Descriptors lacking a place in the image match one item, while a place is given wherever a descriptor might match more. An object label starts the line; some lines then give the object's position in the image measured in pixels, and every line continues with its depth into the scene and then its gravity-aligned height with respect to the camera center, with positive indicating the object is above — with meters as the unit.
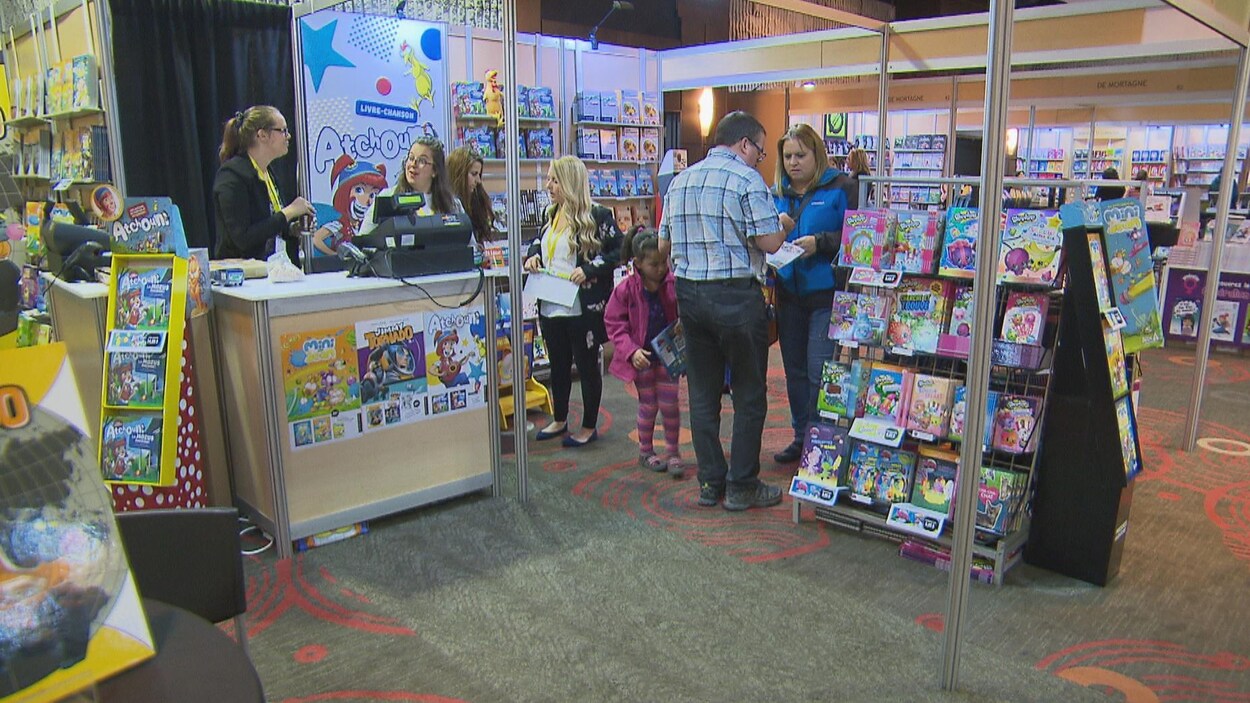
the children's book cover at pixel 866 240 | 3.23 -0.13
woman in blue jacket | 3.77 -0.13
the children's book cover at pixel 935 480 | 3.16 -1.01
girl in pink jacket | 3.98 -0.56
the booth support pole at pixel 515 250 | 3.42 -0.18
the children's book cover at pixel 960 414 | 3.05 -0.74
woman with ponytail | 3.64 +0.09
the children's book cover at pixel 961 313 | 3.07 -0.38
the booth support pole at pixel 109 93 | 3.49 +0.46
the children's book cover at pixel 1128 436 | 2.92 -0.79
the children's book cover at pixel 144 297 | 2.94 -0.30
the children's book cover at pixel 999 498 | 3.00 -1.02
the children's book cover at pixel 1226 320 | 6.93 -0.93
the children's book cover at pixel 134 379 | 2.92 -0.58
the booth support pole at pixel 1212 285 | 4.43 -0.42
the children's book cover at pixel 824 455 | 3.42 -0.99
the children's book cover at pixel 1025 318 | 2.93 -0.38
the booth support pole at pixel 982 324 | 2.11 -0.30
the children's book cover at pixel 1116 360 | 2.89 -0.52
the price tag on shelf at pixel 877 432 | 3.19 -0.84
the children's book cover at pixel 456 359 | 3.53 -0.63
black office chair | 1.60 -0.66
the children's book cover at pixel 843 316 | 3.33 -0.42
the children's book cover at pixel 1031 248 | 2.87 -0.14
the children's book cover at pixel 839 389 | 3.35 -0.71
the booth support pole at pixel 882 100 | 4.14 +0.51
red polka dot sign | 2.96 -0.94
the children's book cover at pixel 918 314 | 3.13 -0.40
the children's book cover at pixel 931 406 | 3.11 -0.72
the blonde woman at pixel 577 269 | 4.30 -0.31
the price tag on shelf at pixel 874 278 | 3.15 -0.27
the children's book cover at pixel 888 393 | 3.22 -0.70
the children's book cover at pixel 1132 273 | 3.00 -0.24
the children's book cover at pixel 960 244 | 3.01 -0.13
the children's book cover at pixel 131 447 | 2.89 -0.80
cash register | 3.39 -0.15
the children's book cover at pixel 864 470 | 3.34 -1.02
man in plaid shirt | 3.28 -0.28
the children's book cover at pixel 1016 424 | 2.99 -0.75
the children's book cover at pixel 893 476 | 3.27 -1.03
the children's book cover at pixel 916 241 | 3.11 -0.13
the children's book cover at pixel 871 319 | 3.26 -0.43
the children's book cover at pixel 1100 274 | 2.86 -0.23
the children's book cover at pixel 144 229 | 3.00 -0.07
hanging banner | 5.12 +0.65
